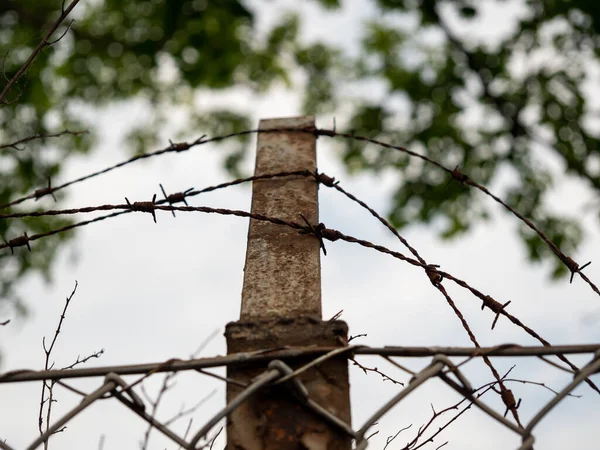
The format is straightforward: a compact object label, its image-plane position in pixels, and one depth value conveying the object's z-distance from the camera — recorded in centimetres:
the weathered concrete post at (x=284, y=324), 112
